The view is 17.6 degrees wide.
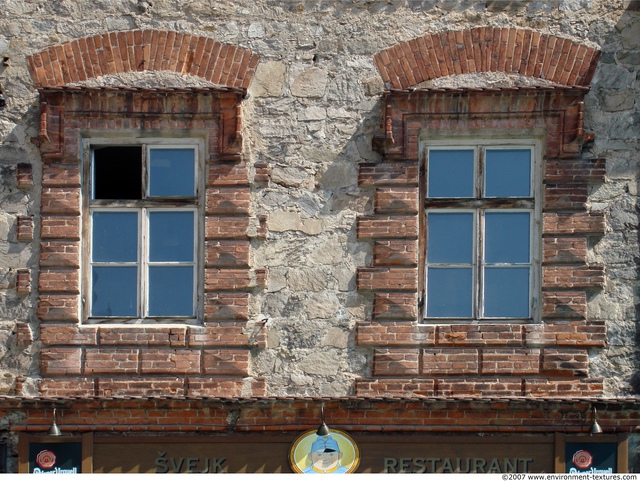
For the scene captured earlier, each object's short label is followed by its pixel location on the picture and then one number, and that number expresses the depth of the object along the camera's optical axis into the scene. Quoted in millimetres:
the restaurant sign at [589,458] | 17010
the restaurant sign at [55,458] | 17115
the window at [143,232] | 17657
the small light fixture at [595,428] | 16649
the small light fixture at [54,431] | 16890
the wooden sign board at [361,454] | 17070
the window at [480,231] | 17596
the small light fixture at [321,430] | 16829
